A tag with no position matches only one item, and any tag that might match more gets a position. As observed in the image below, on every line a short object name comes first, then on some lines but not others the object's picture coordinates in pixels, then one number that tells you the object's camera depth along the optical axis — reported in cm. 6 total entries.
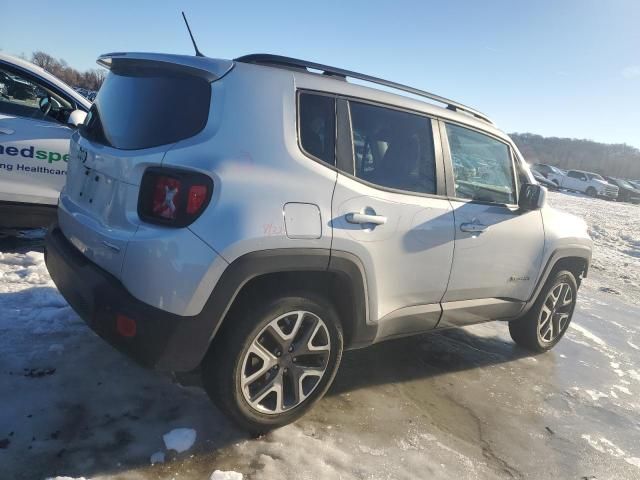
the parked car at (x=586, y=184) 3409
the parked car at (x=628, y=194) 3641
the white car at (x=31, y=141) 473
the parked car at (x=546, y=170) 3653
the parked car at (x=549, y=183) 3316
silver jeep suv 236
